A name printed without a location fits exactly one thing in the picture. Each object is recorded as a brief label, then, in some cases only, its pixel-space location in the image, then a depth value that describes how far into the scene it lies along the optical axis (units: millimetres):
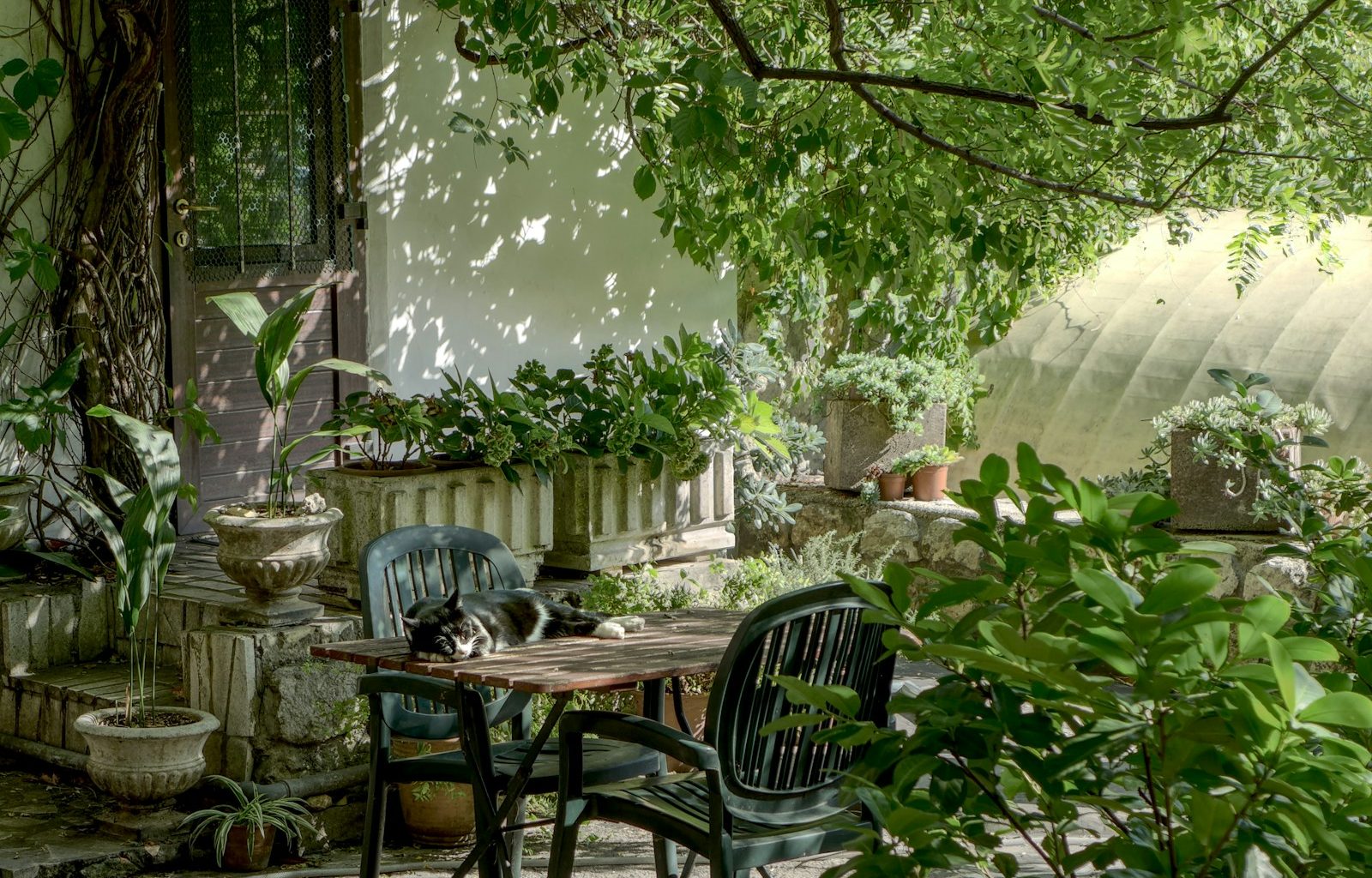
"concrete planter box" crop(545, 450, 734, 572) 6438
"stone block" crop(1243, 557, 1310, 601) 7543
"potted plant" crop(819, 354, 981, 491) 9281
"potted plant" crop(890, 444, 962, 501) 9289
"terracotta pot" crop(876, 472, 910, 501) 9336
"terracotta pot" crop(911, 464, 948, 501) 9336
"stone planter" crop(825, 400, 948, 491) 9375
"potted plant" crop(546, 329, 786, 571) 6441
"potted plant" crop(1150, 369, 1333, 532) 7973
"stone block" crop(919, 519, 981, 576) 8898
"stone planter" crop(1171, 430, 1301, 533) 8109
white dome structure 9289
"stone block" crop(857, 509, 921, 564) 9125
